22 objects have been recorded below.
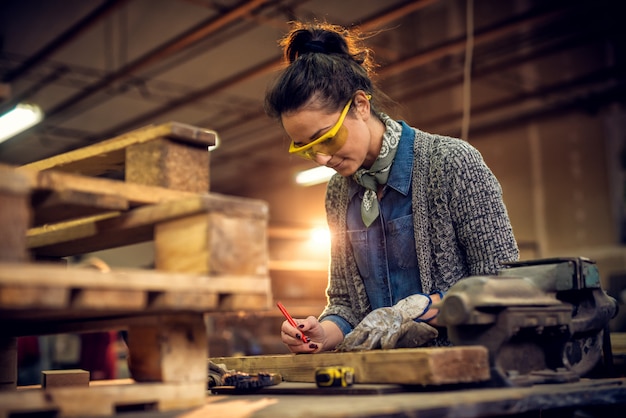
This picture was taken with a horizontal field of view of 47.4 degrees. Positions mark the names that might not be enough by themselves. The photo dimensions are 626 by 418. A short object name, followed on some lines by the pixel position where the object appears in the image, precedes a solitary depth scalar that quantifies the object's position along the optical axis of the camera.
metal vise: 1.96
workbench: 1.56
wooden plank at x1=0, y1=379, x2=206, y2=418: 1.46
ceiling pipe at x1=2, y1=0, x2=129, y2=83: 9.11
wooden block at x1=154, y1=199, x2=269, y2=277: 1.68
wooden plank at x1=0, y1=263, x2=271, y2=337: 1.38
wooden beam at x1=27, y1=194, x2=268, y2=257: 1.72
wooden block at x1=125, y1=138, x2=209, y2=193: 1.89
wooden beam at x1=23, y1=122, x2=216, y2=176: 1.92
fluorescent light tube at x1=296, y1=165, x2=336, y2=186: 11.15
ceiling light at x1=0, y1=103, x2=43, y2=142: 9.09
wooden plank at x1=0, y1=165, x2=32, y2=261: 1.47
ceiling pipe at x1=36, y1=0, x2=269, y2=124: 8.81
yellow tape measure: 1.98
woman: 2.57
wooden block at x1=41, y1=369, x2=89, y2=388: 2.30
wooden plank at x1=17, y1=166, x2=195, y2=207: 1.59
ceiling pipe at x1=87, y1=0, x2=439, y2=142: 8.62
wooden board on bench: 1.84
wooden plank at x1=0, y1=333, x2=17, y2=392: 2.45
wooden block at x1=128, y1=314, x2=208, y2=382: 1.78
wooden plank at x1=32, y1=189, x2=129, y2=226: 1.64
